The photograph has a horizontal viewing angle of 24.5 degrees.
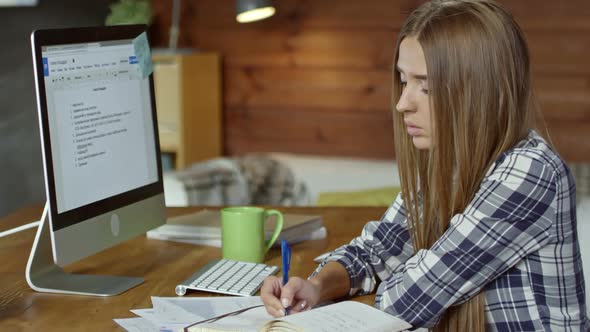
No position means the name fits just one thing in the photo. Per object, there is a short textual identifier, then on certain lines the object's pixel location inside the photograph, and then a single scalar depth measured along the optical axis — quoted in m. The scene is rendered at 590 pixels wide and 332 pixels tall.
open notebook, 1.90
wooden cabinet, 4.81
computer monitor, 2.11
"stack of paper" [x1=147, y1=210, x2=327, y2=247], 2.51
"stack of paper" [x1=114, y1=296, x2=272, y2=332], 1.99
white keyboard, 2.16
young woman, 2.00
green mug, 2.33
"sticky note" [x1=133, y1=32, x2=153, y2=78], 2.33
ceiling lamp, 2.84
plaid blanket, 3.90
